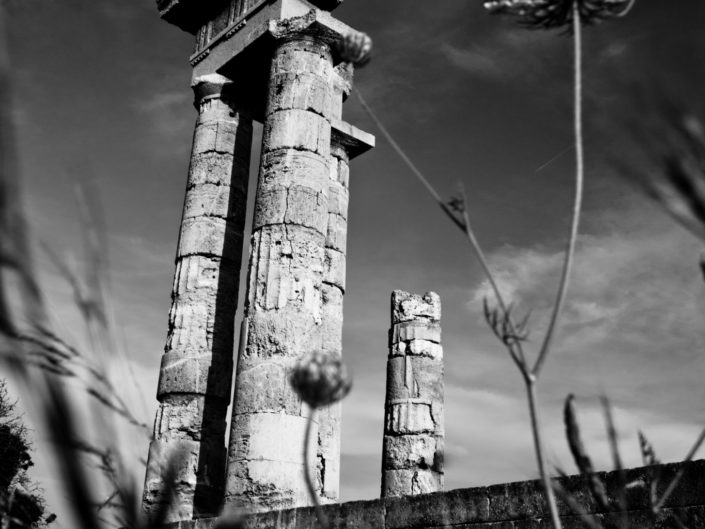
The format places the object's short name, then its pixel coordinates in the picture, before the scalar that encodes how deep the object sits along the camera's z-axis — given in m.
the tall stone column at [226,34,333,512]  8.70
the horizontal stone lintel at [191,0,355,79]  10.70
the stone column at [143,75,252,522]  10.34
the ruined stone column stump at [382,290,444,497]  13.01
